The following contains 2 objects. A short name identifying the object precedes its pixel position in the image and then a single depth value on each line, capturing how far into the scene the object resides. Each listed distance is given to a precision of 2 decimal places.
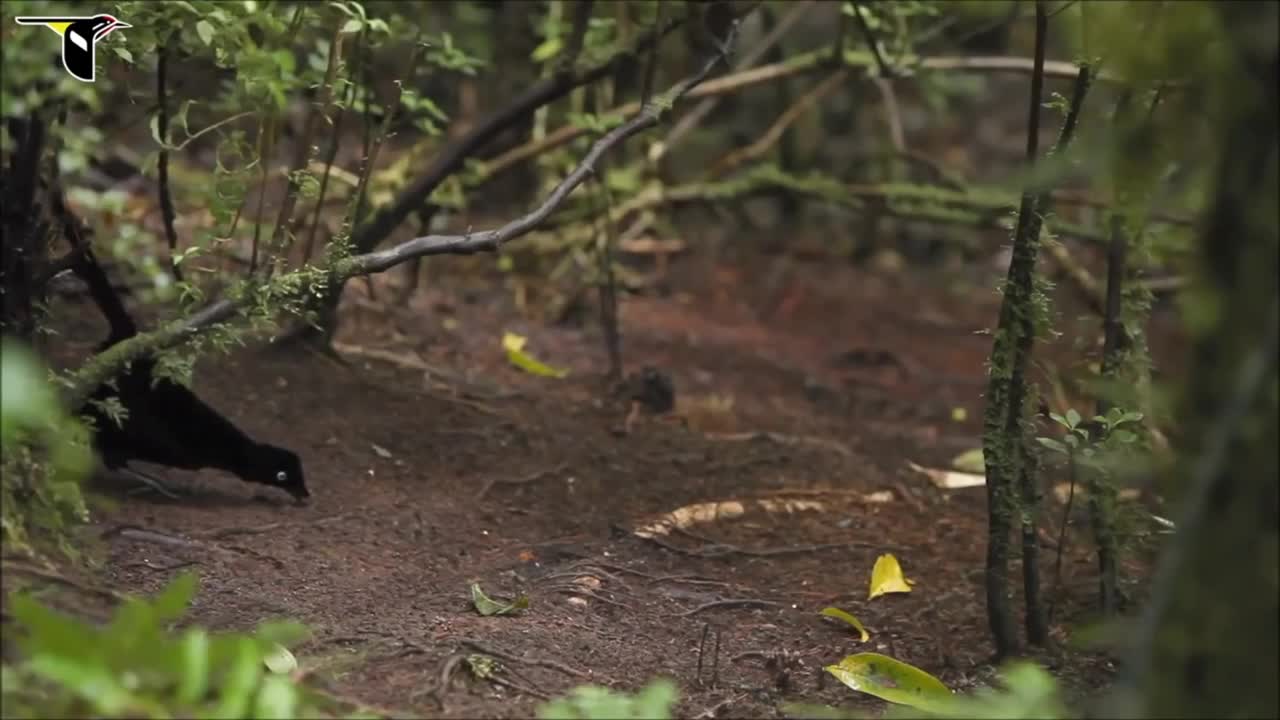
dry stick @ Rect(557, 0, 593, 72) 7.68
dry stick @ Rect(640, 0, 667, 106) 7.40
